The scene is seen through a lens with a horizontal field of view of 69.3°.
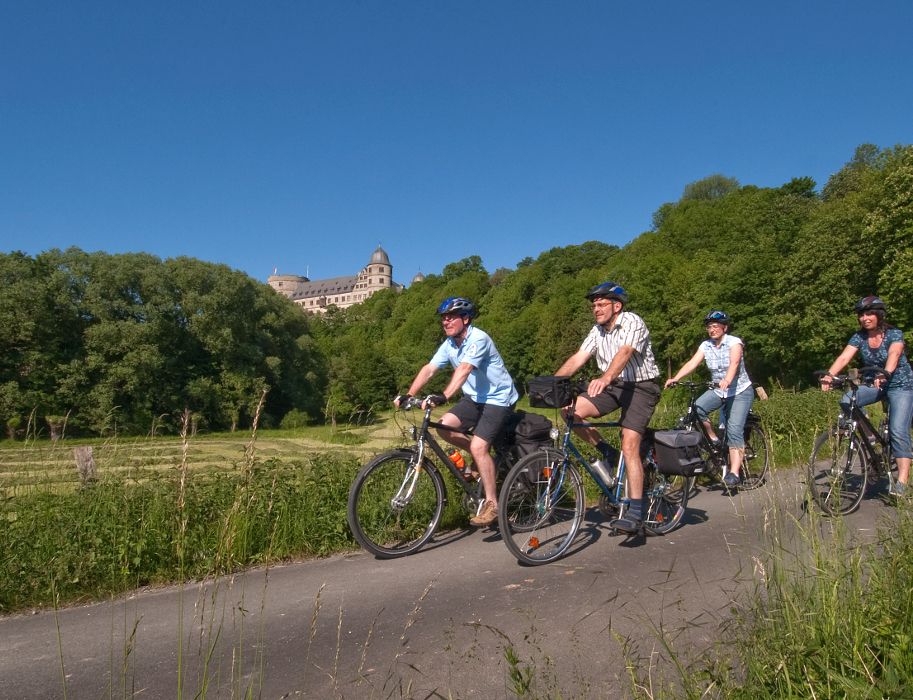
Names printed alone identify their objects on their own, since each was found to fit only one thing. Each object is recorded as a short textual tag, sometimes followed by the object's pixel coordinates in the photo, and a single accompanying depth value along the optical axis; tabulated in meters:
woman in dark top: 6.36
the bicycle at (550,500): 4.92
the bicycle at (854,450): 5.83
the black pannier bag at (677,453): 5.57
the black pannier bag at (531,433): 5.77
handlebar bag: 5.18
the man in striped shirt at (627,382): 5.34
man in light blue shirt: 5.56
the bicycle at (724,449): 7.50
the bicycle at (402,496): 5.16
